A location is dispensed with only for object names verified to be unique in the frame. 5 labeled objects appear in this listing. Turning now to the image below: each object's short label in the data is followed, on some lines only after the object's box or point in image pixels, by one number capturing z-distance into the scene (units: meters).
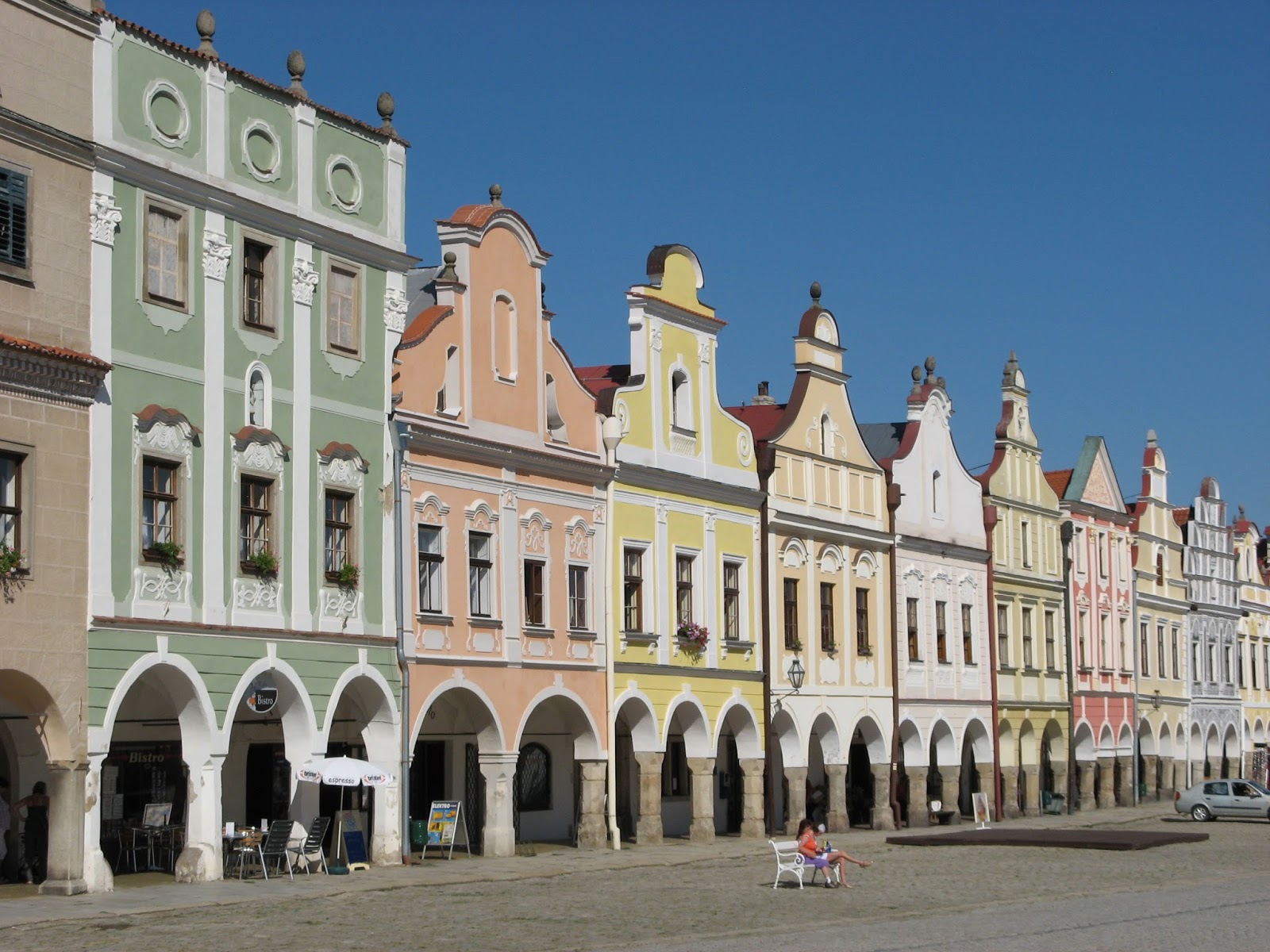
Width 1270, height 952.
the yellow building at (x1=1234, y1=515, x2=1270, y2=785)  86.06
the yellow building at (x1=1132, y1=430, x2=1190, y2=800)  73.50
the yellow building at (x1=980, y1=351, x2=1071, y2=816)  61.16
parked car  60.84
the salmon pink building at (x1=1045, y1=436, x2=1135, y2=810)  66.88
